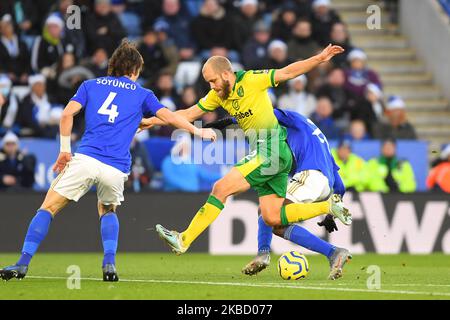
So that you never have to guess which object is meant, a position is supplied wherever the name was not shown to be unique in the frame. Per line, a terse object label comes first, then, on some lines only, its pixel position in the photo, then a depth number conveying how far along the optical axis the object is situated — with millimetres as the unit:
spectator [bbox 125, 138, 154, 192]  17531
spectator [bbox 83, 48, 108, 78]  18672
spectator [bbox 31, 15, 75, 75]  19156
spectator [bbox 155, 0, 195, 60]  20531
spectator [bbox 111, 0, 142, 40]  20850
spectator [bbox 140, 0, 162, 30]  20742
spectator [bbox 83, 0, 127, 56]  19656
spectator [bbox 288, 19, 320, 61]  20625
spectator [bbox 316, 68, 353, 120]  19594
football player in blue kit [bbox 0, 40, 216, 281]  10602
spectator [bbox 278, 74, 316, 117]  19141
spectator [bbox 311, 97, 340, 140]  18781
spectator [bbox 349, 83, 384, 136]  19469
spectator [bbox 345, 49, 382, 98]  20125
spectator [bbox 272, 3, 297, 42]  20812
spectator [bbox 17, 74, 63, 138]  18031
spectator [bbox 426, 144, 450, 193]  18156
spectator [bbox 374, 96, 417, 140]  19234
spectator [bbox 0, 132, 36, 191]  17125
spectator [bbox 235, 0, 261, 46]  20703
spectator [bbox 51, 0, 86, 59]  19406
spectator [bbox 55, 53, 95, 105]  18531
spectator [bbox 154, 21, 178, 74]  19812
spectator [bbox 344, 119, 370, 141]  18641
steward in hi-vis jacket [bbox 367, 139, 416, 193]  17922
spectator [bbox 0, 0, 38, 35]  19906
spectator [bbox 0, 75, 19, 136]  18094
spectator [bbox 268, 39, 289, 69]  19609
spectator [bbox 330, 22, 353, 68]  20766
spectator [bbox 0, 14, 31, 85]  19078
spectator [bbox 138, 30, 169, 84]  19766
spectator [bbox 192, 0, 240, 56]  20422
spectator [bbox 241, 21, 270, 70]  19995
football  11125
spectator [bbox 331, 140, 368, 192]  17688
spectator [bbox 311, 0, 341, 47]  21047
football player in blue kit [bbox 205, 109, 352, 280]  11109
